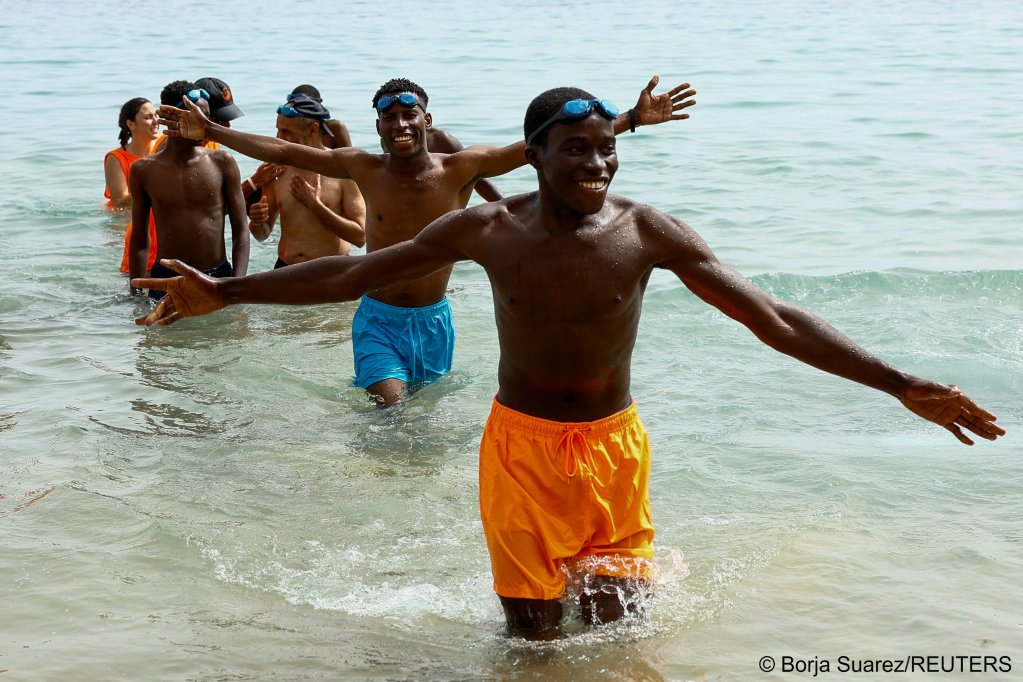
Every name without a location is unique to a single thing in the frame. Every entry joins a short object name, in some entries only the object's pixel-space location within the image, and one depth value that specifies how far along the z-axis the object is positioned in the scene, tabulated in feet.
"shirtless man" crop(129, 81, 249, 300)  26.25
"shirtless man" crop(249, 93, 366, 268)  26.81
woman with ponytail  34.19
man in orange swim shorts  12.80
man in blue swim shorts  21.30
